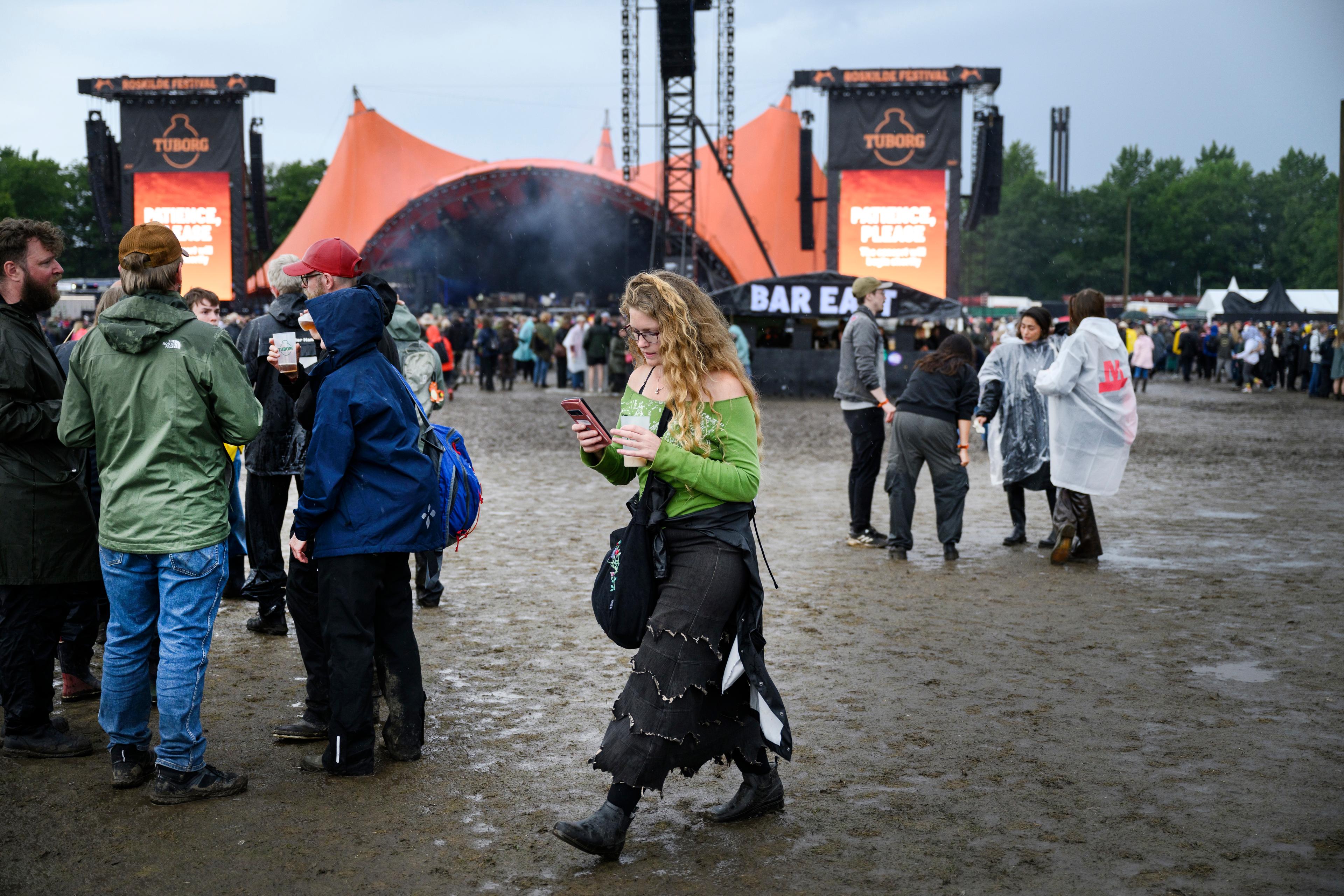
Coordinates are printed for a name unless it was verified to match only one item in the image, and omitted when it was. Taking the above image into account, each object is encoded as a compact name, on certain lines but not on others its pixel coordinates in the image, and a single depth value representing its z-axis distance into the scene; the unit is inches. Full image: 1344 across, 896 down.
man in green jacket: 144.3
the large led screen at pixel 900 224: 1105.4
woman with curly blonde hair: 129.3
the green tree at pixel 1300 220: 3090.6
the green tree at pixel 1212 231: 3435.0
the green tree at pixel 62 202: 2400.3
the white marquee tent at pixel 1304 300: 2017.7
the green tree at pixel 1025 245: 3474.4
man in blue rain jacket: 147.3
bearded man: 158.6
